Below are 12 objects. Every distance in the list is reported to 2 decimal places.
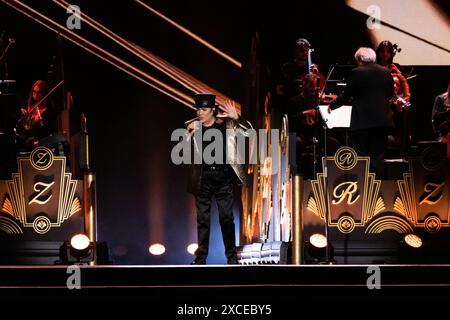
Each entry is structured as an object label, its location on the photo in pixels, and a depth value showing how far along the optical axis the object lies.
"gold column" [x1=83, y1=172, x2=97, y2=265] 17.53
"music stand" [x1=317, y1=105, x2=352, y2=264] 17.60
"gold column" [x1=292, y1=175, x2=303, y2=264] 16.89
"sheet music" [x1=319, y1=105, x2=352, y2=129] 18.68
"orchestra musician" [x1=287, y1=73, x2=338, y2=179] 19.70
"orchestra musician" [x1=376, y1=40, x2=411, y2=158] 19.74
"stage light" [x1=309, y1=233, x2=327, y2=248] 16.59
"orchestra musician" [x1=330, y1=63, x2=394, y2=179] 17.70
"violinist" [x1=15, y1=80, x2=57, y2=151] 20.89
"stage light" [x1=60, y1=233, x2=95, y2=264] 16.84
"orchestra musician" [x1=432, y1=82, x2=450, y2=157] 20.35
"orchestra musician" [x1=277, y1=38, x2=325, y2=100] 19.86
